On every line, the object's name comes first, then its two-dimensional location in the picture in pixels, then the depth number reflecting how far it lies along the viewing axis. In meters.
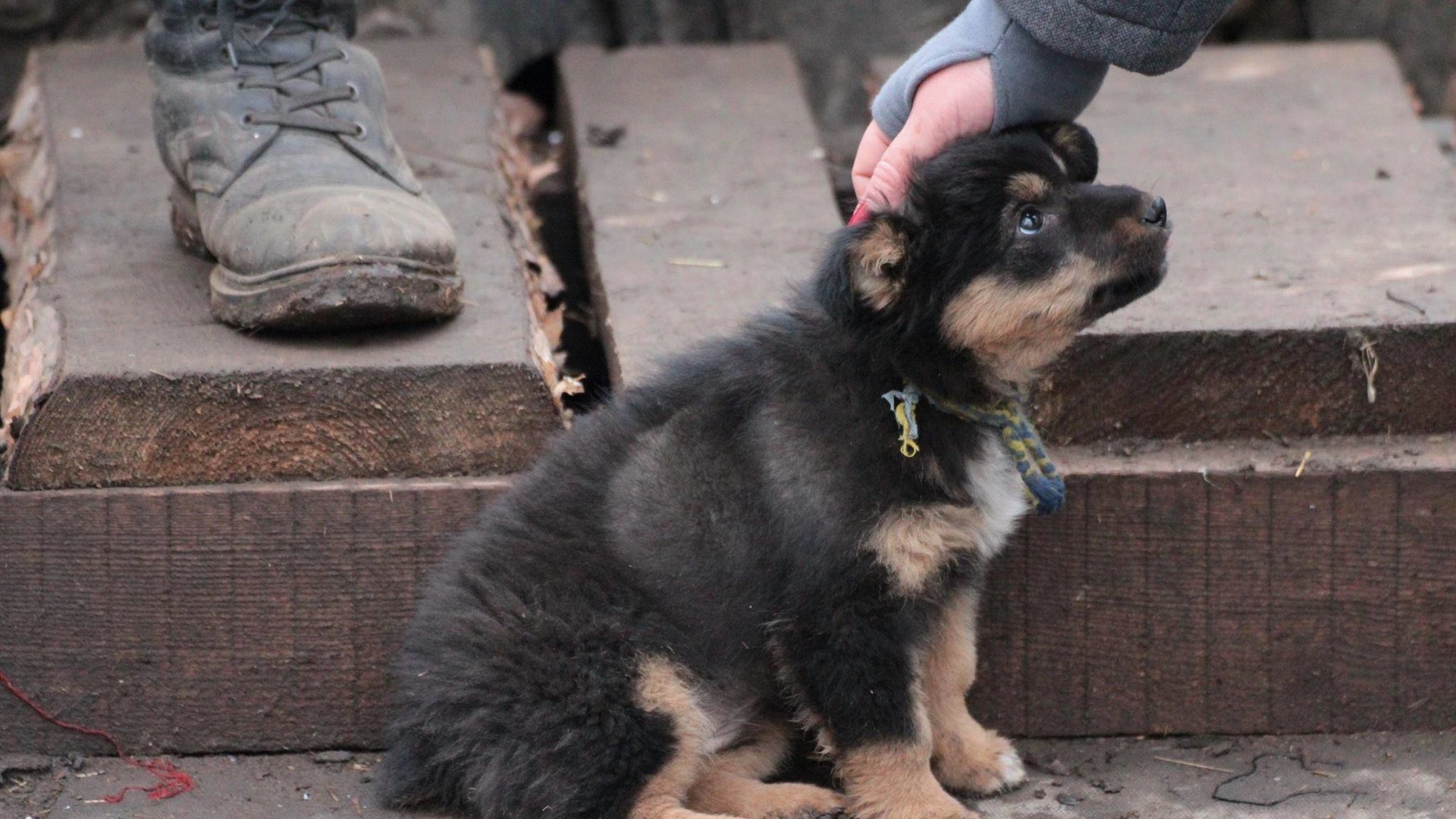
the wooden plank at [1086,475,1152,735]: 8.10
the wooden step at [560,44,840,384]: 9.01
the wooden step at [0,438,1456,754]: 7.91
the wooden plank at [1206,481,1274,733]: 8.08
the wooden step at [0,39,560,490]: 7.71
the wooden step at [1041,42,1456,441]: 8.09
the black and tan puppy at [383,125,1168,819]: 6.97
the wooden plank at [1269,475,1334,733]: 8.05
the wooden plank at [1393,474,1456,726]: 8.02
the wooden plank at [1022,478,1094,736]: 8.20
